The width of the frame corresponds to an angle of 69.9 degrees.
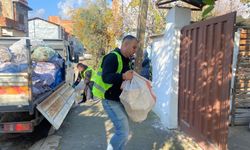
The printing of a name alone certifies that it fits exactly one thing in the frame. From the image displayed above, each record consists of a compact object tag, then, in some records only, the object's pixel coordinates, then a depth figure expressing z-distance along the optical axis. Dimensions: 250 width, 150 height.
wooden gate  2.39
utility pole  3.40
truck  2.94
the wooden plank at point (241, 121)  3.84
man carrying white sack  2.20
